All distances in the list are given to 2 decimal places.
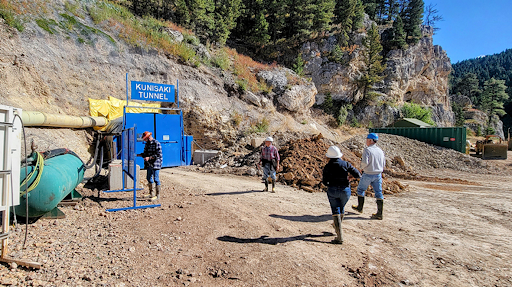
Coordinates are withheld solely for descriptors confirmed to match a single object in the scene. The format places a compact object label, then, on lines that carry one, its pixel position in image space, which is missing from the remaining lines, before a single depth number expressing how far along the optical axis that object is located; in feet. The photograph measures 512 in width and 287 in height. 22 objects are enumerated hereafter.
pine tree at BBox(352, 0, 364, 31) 133.13
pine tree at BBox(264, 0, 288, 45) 118.62
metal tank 15.89
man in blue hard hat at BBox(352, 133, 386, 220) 20.66
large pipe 37.17
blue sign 47.10
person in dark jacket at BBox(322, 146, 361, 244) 15.98
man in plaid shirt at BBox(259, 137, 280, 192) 29.12
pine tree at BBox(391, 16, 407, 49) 144.23
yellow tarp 52.65
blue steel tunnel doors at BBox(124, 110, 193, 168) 45.83
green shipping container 63.87
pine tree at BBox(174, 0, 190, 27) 92.22
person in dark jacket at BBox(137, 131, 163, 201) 23.91
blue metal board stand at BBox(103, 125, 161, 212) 22.02
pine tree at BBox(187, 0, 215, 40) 93.76
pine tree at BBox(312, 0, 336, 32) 120.06
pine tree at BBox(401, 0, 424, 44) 151.33
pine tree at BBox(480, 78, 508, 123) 210.30
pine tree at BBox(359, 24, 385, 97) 126.93
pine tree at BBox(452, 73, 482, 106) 262.26
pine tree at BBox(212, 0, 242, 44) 99.09
